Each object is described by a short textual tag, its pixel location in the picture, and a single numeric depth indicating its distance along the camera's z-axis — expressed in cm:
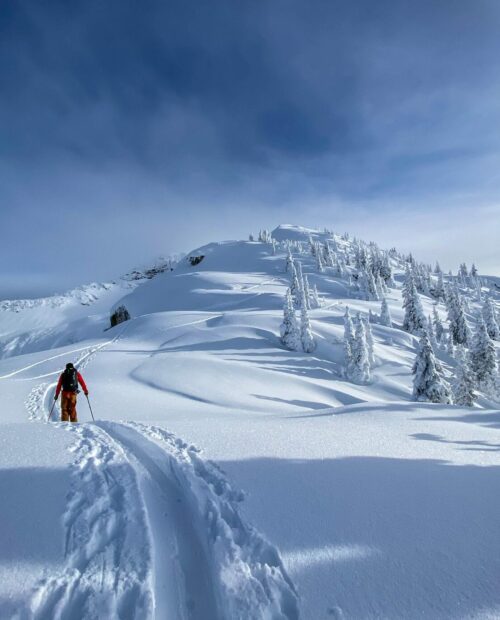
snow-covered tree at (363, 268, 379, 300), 10069
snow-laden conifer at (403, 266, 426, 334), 6912
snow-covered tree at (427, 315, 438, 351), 6604
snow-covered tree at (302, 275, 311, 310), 8356
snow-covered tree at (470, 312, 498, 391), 4197
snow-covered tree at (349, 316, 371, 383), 4338
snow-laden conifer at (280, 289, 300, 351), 5269
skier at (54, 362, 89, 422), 1197
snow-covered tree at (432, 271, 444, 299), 12056
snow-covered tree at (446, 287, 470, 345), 7325
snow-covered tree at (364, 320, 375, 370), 4834
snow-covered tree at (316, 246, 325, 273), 13212
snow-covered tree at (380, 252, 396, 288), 12356
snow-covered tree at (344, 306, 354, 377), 4483
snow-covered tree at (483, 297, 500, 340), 7375
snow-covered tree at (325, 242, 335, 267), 13938
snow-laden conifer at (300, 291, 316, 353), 5209
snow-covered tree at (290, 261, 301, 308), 7694
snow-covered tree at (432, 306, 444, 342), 7481
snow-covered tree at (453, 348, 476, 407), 3284
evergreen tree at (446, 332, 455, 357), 6149
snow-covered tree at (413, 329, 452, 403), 3094
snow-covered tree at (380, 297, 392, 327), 7350
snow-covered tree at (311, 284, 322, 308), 8552
